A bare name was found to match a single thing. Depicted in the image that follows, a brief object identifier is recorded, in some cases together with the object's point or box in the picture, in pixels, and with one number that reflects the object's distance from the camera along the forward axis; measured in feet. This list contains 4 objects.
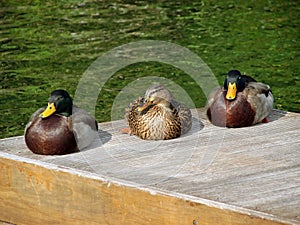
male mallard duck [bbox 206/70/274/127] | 37.29
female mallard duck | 35.60
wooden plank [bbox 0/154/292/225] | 28.02
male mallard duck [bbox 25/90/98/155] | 33.53
